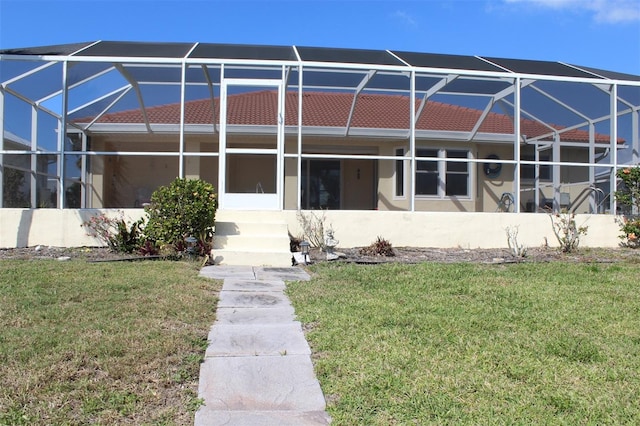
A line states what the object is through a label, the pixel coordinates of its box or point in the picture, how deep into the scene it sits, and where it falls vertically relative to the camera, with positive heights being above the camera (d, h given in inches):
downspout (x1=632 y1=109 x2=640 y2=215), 478.6 +78.7
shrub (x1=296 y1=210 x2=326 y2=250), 369.1 -5.4
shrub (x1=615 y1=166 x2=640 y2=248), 399.5 +17.2
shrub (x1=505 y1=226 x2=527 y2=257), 357.0 -17.6
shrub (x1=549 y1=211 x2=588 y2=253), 381.4 -7.2
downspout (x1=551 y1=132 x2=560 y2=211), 562.6 +57.1
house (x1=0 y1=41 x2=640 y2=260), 388.2 +98.4
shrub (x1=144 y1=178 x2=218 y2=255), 317.7 +2.3
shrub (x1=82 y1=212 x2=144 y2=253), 337.7 -10.1
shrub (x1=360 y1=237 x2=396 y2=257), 352.5 -21.4
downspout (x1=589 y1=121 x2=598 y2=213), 517.0 +54.4
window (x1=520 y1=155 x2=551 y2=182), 655.8 +67.3
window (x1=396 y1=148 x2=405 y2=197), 632.0 +52.5
